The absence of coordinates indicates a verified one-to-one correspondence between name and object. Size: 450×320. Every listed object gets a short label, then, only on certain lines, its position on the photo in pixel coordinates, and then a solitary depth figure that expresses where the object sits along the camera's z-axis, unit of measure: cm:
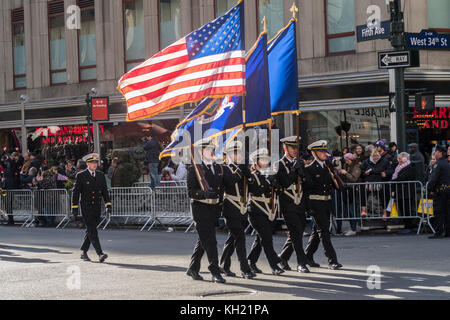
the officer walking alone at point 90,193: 1387
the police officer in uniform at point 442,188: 1536
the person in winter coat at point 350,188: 1680
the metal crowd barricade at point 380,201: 1642
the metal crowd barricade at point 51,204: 2191
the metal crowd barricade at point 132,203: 2008
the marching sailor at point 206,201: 1070
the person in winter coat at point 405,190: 1644
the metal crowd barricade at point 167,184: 2066
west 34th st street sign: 1728
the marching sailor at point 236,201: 1102
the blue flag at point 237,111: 1209
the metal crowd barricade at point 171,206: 1914
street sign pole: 1686
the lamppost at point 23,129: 2971
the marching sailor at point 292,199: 1148
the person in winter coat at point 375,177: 1672
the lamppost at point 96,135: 2902
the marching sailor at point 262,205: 1123
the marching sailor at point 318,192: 1181
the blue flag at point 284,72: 1291
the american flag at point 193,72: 1205
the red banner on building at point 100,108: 2623
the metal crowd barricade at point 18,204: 2288
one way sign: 1692
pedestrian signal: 1734
